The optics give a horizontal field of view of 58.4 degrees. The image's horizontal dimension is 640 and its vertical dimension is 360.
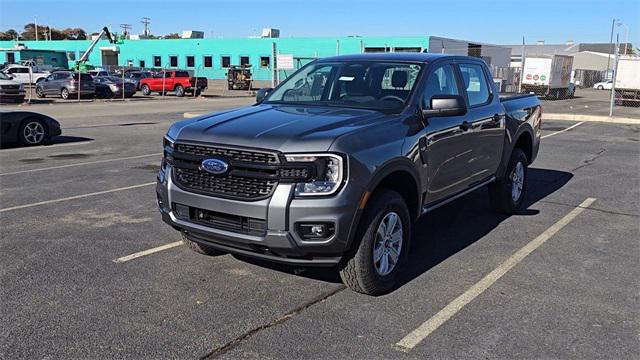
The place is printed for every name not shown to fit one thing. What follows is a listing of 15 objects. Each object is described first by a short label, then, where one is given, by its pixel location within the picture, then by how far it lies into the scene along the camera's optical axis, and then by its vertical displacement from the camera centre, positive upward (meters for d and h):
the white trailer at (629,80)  30.84 +0.40
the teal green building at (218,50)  52.91 +2.69
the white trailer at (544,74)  35.94 +0.71
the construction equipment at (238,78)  47.16 -0.17
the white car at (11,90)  26.84 -0.97
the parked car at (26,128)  12.23 -1.25
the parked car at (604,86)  62.01 +0.14
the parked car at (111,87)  33.56 -0.86
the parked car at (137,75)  40.36 -0.15
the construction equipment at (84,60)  50.30 +0.84
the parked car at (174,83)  38.56 -0.61
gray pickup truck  3.85 -0.63
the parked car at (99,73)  39.62 -0.07
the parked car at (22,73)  37.78 -0.24
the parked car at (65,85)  32.00 -0.78
